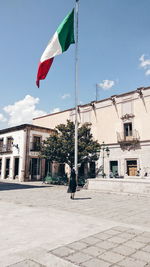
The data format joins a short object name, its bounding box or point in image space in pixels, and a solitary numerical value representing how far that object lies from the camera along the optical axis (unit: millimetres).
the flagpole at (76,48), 14805
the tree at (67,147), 21016
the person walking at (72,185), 11148
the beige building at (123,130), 24406
